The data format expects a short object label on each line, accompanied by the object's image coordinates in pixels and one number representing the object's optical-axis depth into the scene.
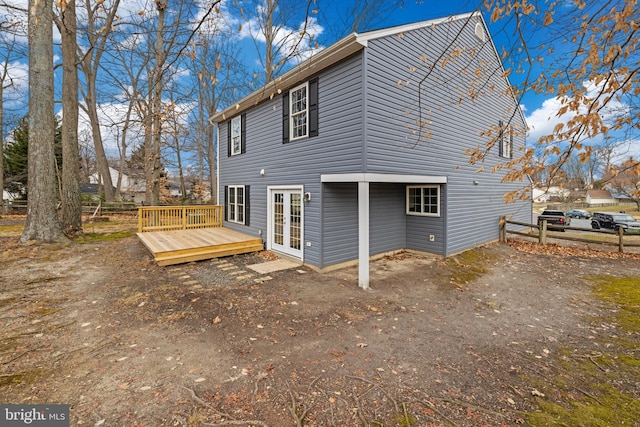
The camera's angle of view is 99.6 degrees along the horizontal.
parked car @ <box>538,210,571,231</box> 14.27
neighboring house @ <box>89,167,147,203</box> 36.81
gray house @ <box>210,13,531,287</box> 6.17
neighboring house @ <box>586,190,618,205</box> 41.84
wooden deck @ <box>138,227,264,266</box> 7.17
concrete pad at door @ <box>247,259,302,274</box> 6.78
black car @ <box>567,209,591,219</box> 24.91
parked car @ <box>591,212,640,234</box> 13.84
